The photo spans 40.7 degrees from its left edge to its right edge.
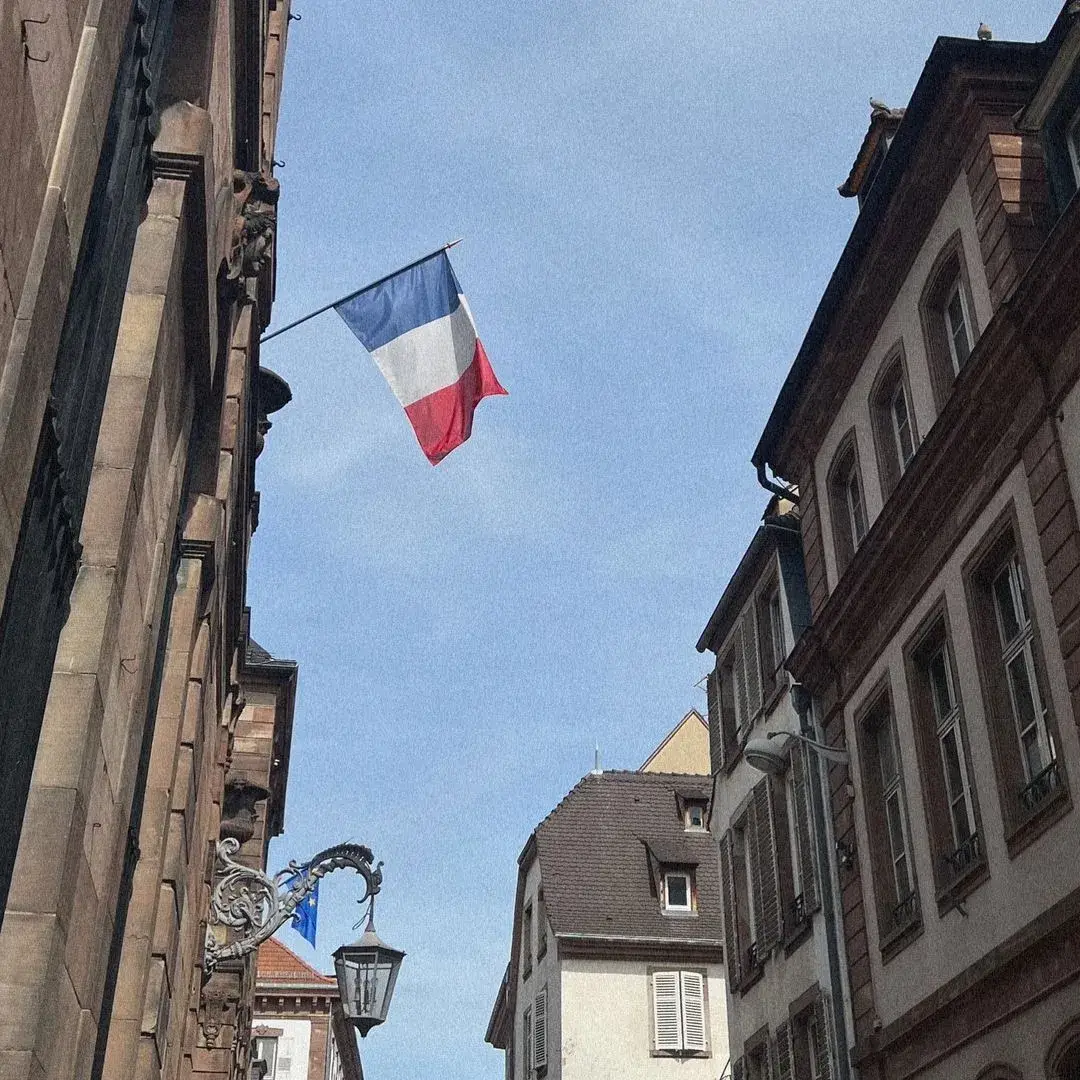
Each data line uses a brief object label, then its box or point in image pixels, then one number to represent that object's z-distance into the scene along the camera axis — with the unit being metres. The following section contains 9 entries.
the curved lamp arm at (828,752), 17.50
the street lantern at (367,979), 14.32
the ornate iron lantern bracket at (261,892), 14.66
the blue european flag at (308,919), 17.84
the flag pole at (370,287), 14.41
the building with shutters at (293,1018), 50.62
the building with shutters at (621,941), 39.12
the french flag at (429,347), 13.92
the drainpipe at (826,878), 17.62
